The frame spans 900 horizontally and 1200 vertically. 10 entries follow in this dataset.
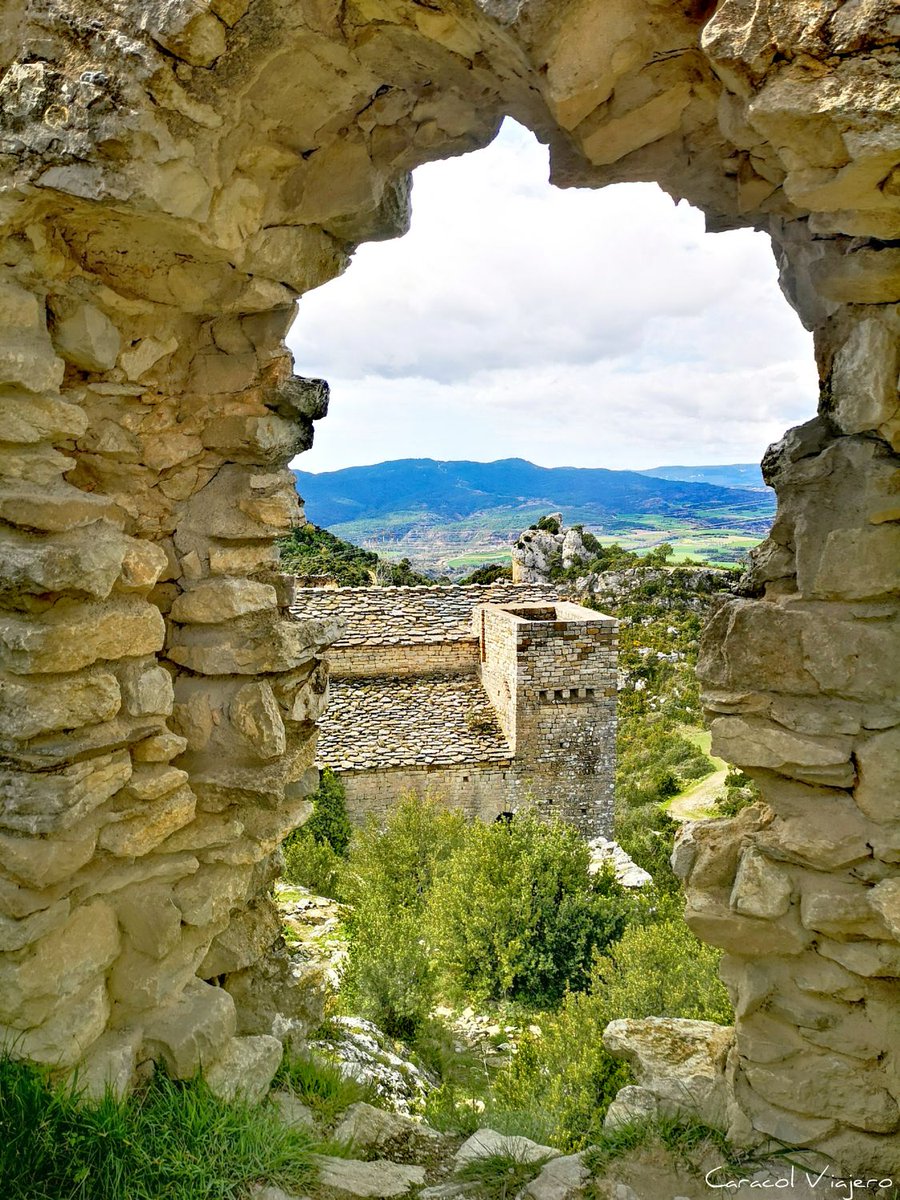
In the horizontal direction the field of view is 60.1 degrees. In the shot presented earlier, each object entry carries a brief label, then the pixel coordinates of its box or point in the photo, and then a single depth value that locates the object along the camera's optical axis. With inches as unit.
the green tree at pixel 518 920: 328.5
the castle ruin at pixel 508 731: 520.1
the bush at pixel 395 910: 261.7
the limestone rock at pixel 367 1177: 116.4
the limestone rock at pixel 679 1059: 133.1
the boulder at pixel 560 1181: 121.3
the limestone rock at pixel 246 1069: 128.3
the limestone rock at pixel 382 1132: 137.0
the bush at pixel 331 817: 487.2
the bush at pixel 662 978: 237.5
